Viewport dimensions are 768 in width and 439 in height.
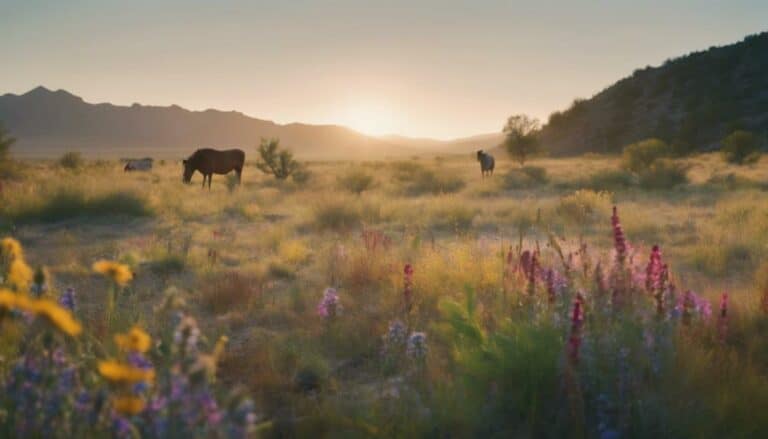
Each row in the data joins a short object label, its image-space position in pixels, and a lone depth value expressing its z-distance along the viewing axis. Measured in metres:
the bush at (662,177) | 21.16
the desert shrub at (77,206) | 13.14
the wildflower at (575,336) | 2.63
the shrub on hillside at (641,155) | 29.84
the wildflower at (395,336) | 3.75
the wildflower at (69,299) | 2.72
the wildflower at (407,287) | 3.84
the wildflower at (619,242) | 3.40
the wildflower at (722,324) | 3.67
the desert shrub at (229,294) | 6.20
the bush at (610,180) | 21.30
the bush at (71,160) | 35.66
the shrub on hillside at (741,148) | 32.34
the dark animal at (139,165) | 36.44
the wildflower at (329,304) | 4.80
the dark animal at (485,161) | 28.64
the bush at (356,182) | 22.41
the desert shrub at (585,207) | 13.00
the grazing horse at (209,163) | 23.61
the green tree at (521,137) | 42.50
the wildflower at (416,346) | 3.45
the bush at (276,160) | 28.64
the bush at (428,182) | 22.30
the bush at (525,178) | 23.20
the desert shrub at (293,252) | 8.98
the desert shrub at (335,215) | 12.72
